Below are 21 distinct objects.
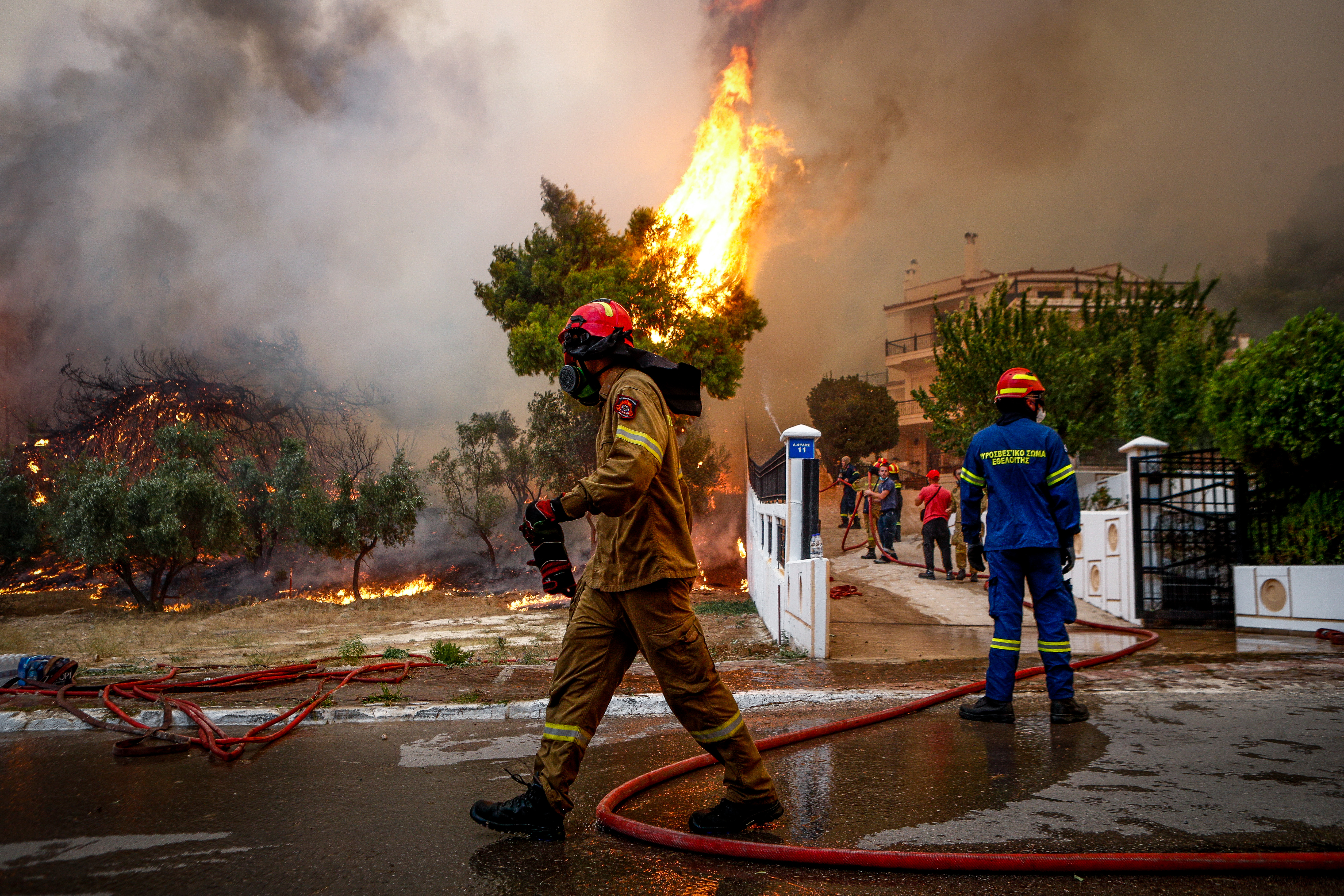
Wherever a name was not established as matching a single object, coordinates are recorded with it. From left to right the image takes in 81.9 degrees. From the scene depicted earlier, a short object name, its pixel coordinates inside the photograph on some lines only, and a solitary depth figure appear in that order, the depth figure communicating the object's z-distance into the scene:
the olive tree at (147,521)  18.53
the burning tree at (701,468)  28.81
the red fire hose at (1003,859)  2.35
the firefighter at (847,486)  17.36
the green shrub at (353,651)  6.88
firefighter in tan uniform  2.67
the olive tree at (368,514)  20.19
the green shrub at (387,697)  5.13
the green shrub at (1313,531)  7.77
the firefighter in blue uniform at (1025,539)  4.39
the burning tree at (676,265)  22.12
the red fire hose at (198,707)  4.05
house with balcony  38.94
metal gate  8.70
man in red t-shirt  12.23
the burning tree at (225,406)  27.92
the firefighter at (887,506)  15.31
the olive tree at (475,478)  27.94
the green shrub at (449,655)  6.76
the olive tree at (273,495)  22.97
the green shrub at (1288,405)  7.29
